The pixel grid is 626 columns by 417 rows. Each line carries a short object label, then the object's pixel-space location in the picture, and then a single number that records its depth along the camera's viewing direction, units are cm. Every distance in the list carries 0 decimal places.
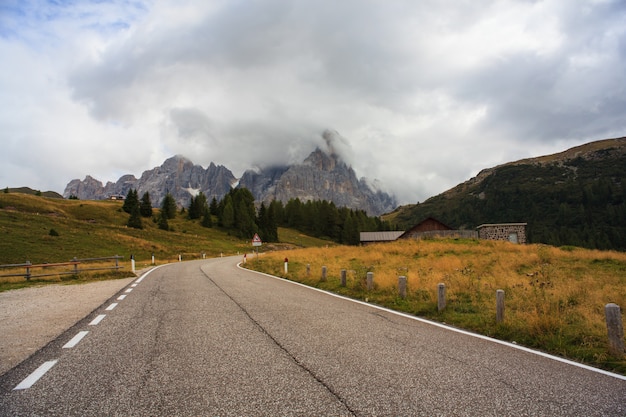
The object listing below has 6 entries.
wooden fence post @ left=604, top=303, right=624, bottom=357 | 609
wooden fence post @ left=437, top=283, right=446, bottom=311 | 1016
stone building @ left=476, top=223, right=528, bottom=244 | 4666
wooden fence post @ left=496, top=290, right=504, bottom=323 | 841
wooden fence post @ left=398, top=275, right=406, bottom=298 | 1212
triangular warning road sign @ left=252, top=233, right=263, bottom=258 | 3225
